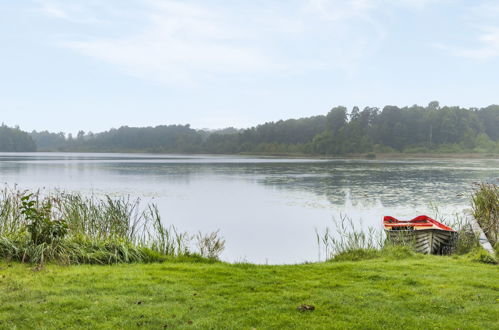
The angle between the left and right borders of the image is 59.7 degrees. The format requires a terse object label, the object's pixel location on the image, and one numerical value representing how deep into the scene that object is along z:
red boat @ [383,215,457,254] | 11.08
